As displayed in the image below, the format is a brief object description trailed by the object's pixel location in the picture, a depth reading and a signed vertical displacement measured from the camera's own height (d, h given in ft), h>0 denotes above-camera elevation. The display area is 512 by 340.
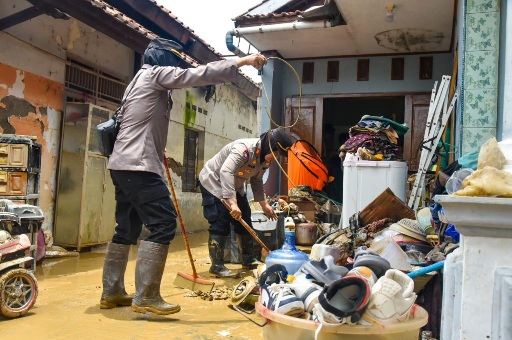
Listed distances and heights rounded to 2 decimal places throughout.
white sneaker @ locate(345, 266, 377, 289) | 5.56 -0.96
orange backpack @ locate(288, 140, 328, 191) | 25.82 +1.33
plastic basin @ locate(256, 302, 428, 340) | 5.26 -1.59
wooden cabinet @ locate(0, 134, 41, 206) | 16.53 +0.37
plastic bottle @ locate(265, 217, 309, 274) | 10.44 -1.48
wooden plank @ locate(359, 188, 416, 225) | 15.35 -0.41
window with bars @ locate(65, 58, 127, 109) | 23.52 +5.22
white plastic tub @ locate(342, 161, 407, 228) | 18.69 +0.64
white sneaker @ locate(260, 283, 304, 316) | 5.85 -1.40
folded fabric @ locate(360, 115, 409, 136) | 19.98 +3.15
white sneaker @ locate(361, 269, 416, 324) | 5.29 -1.22
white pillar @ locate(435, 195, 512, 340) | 4.58 -0.62
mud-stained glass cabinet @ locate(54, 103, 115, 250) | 22.31 -0.03
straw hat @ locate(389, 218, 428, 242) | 13.02 -0.88
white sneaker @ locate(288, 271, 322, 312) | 5.91 -1.28
